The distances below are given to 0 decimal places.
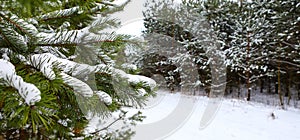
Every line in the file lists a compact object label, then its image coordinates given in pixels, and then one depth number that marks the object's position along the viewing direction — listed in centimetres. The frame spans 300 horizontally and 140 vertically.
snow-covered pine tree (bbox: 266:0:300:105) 843
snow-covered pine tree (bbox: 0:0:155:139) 47
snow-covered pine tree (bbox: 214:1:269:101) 920
